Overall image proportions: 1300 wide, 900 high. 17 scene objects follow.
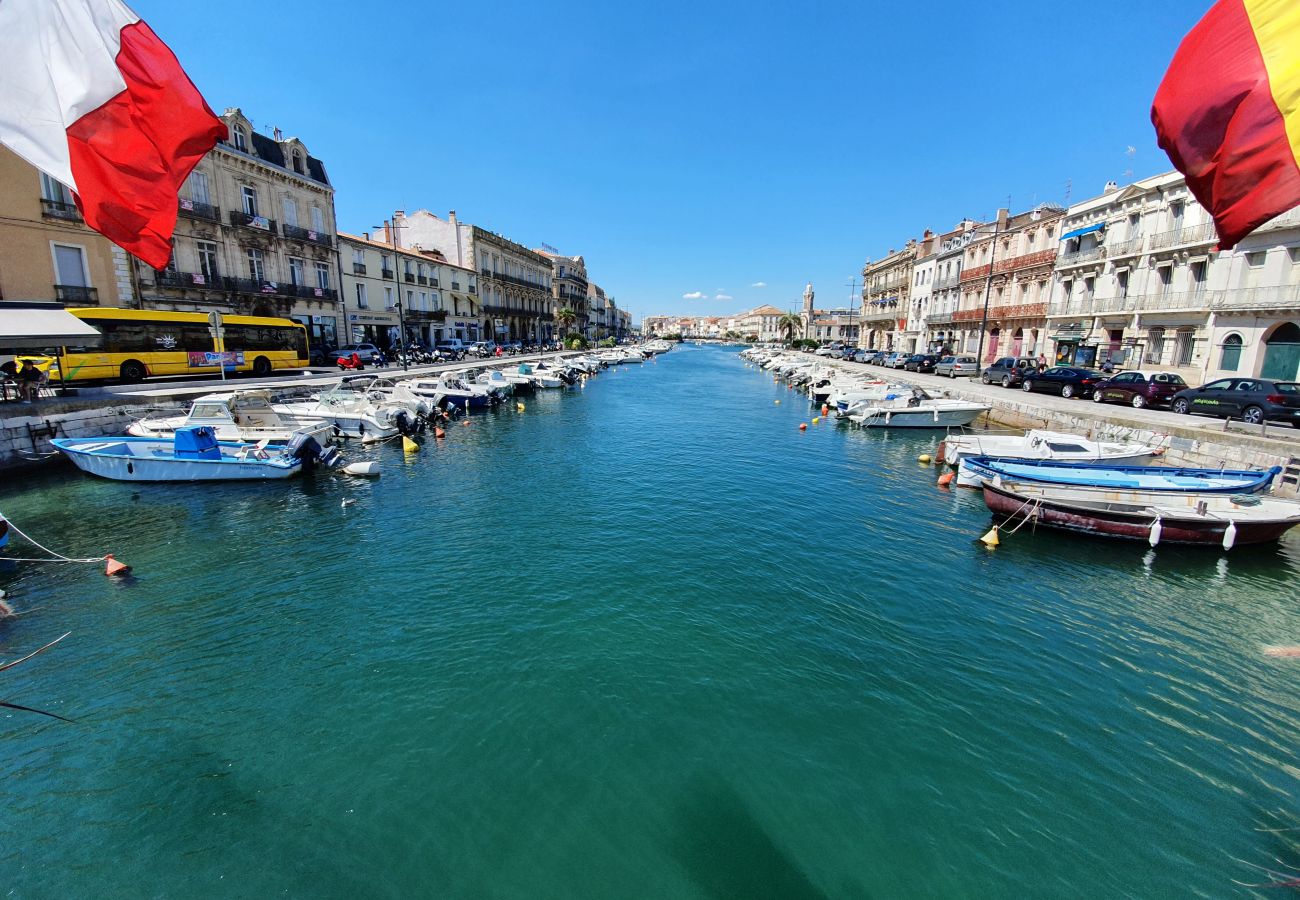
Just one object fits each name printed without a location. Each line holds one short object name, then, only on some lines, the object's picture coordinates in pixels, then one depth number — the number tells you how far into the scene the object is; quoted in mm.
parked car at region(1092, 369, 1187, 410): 21812
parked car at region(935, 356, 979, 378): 37944
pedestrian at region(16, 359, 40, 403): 17656
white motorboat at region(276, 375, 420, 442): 21047
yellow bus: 21469
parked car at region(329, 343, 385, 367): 38000
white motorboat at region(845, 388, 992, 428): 25688
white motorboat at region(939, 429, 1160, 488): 15859
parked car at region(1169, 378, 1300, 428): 17188
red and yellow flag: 2990
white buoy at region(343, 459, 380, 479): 16094
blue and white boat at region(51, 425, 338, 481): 15195
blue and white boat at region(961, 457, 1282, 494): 12398
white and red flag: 3672
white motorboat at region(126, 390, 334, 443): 16438
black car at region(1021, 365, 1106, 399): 25750
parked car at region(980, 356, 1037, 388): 30047
